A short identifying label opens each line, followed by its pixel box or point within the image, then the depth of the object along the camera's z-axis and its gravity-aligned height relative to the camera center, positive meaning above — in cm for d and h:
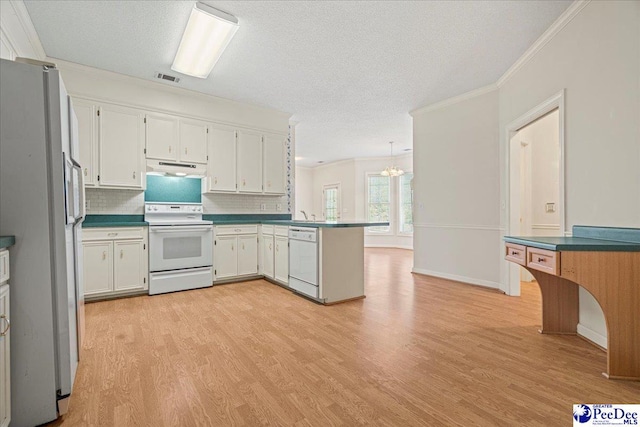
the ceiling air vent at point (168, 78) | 400 +178
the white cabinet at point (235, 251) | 452 -62
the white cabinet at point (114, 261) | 361 -61
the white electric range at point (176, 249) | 400 -53
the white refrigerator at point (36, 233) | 145 -10
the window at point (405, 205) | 939 +11
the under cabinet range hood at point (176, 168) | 421 +60
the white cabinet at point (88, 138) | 374 +91
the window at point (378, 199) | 976 +32
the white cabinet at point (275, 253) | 424 -63
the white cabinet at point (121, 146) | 391 +85
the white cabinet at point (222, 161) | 470 +78
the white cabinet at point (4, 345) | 131 -58
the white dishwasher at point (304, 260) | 362 -63
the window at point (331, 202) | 1070 +27
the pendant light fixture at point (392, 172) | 816 +99
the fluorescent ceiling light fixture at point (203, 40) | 275 +173
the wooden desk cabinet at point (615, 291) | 193 -53
